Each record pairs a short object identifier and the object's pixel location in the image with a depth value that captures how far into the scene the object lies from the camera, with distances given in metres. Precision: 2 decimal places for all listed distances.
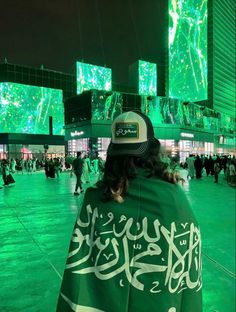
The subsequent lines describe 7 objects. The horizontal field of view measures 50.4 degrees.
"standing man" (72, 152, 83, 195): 10.21
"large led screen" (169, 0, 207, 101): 65.97
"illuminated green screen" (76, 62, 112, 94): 44.38
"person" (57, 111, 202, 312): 1.17
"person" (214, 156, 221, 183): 14.89
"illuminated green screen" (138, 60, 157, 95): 54.98
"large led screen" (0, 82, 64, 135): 46.48
